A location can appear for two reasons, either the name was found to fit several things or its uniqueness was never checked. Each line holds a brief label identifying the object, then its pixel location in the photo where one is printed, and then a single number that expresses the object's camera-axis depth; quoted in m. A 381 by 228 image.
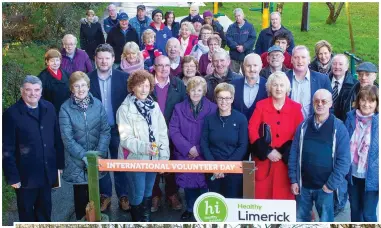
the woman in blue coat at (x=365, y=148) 3.81
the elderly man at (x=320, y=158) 3.68
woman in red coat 3.93
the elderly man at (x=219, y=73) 4.40
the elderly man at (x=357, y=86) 4.26
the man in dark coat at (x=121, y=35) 6.75
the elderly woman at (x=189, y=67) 4.56
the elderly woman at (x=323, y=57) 4.74
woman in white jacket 4.01
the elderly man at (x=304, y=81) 4.30
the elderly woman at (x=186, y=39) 6.18
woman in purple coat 4.11
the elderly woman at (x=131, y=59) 4.73
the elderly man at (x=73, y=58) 5.46
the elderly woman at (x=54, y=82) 4.71
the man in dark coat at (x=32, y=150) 3.87
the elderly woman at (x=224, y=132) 3.95
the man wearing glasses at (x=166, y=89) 4.33
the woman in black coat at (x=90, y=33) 7.25
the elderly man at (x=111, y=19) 7.53
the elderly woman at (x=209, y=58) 5.11
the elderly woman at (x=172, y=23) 7.83
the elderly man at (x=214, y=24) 7.83
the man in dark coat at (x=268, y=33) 6.11
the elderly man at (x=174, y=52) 4.98
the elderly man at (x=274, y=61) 4.60
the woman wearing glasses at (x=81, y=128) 4.02
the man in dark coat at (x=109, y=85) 4.43
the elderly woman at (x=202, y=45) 5.83
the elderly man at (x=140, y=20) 7.57
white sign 3.64
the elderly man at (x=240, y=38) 6.89
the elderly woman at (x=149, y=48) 5.58
